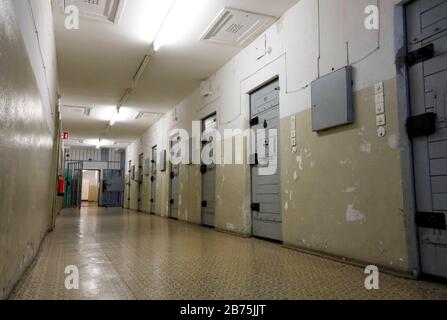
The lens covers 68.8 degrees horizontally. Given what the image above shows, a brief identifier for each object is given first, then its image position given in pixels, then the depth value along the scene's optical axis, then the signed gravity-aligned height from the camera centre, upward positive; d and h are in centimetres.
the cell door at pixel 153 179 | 983 +26
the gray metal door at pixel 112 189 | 1524 -8
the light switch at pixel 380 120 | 254 +53
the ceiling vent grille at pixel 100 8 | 370 +209
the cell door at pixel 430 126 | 217 +42
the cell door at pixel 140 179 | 1168 +29
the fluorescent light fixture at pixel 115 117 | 868 +197
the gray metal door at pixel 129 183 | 1359 +19
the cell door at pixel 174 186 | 771 +3
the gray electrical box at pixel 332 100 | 286 +80
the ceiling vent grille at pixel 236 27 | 395 +207
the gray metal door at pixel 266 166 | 405 +28
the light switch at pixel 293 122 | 361 +72
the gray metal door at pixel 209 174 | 577 +24
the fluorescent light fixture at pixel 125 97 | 676 +199
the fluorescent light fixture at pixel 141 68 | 514 +201
